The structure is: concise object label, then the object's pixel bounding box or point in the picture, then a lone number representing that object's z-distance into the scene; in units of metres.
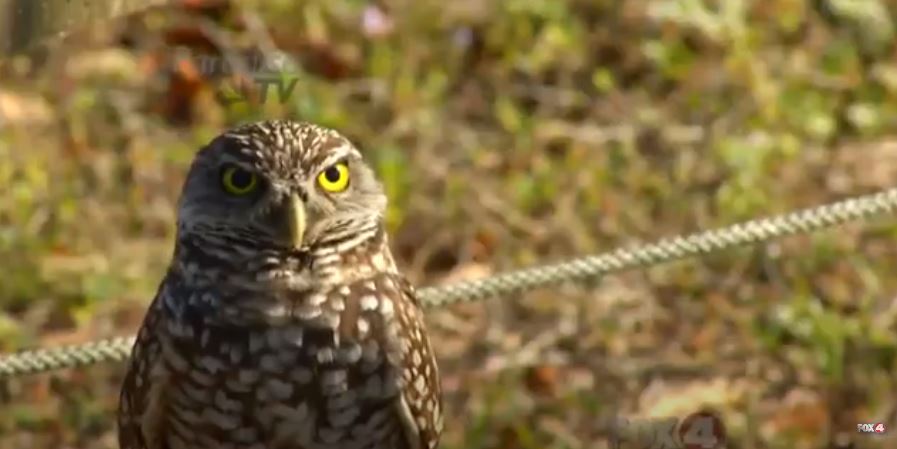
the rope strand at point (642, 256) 8.10
